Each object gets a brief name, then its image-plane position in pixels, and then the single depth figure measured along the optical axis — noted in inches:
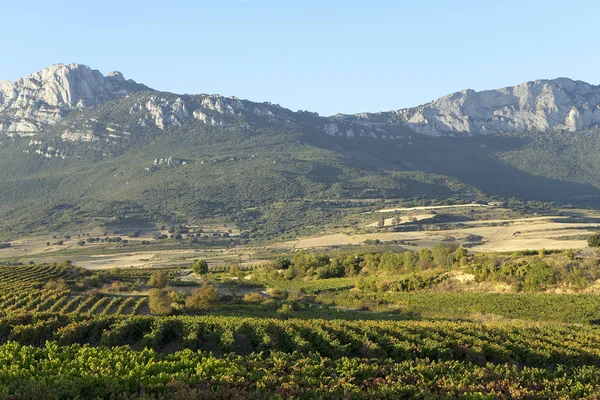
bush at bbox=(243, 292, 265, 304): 2402.8
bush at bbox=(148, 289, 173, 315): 1940.2
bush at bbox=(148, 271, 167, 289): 2972.4
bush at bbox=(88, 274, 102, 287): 3019.2
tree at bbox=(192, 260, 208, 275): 4020.7
